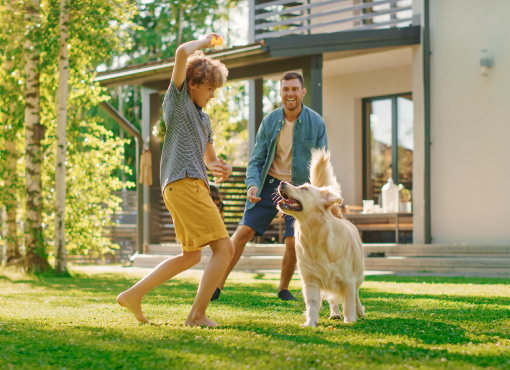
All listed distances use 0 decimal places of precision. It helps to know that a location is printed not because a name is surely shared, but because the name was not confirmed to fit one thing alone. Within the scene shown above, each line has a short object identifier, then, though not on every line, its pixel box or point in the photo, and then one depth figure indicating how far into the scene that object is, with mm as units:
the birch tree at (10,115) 10312
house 10680
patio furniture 12133
